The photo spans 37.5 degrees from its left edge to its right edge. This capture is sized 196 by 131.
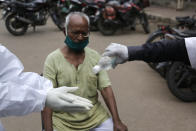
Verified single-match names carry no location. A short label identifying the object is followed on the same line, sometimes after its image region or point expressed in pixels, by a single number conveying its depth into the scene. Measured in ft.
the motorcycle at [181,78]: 12.39
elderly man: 7.29
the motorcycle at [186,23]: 15.33
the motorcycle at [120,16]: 24.51
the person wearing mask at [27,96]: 4.40
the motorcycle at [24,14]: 24.58
